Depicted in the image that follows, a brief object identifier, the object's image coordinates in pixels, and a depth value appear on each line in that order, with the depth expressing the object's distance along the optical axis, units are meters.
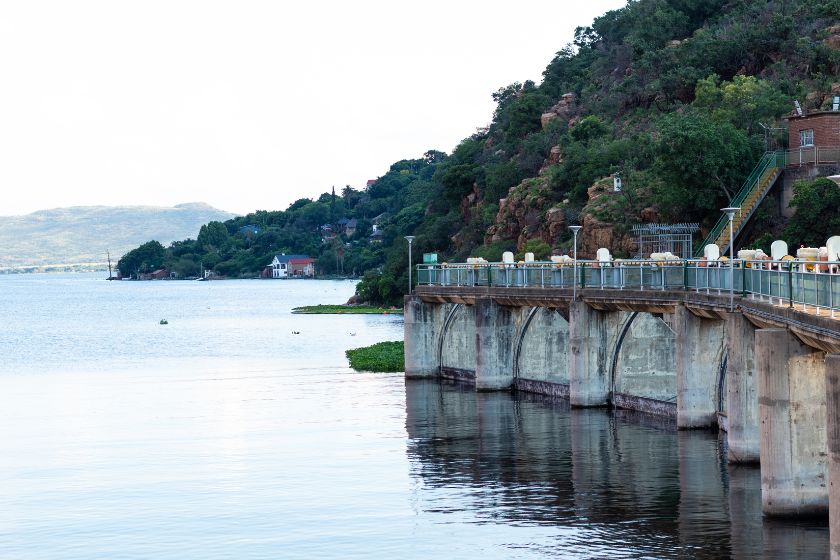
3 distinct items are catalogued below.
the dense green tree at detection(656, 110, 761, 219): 80.81
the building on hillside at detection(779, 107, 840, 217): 79.31
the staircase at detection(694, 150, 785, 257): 78.91
